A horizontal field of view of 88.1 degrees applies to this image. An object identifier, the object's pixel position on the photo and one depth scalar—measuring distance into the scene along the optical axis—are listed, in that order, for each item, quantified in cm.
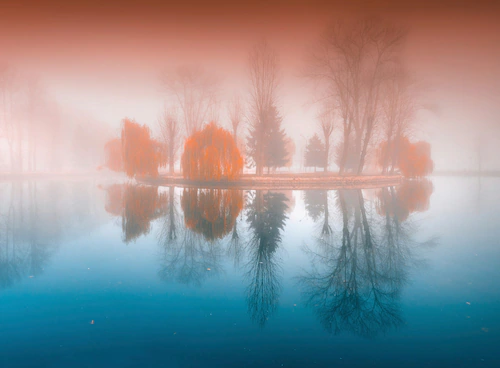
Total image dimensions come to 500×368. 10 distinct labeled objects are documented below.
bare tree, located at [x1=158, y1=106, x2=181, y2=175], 2769
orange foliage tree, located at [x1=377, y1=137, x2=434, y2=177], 3147
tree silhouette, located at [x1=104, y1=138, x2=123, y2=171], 3089
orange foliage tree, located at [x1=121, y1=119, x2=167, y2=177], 2430
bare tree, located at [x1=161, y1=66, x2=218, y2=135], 3375
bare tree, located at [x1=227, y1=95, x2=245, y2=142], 2635
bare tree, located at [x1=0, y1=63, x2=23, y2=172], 3245
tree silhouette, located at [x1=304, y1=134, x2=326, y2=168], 3769
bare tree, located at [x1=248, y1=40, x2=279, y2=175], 2505
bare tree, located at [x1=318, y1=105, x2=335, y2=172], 3011
